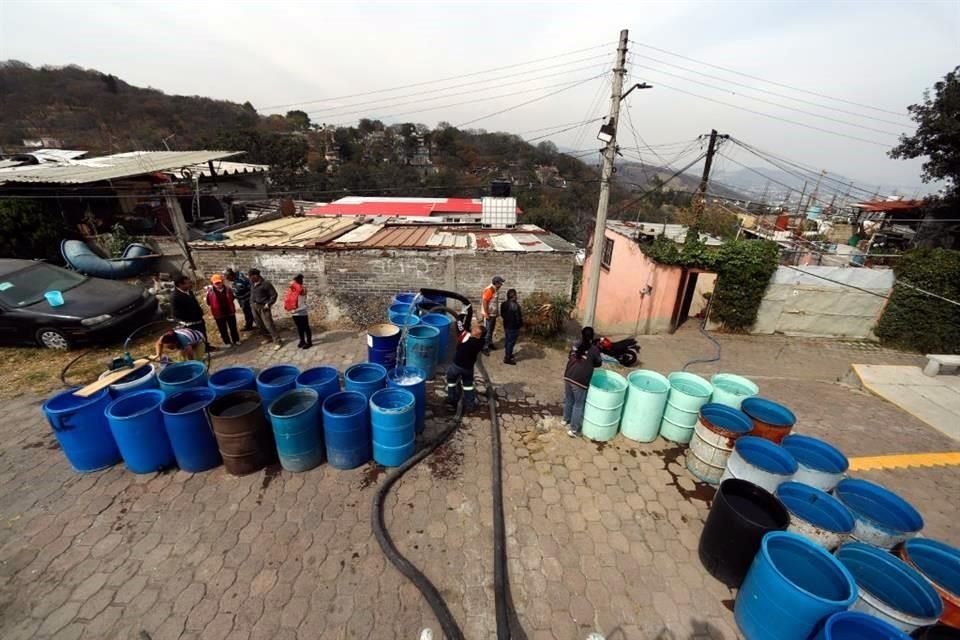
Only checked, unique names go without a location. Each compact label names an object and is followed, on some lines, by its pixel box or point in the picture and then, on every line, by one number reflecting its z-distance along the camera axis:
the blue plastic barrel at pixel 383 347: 6.74
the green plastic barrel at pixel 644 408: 5.60
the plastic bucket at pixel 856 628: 2.73
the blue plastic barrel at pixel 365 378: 5.25
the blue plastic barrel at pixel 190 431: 4.57
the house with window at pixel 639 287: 12.13
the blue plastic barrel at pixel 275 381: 5.03
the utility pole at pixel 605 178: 8.41
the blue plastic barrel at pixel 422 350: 6.73
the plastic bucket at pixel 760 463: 4.16
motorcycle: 8.88
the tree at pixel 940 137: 13.72
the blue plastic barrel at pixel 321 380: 5.09
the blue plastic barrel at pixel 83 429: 4.55
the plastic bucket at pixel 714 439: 4.89
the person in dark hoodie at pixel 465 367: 5.73
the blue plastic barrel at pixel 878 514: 3.71
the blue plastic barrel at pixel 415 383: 5.31
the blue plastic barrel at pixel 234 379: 5.09
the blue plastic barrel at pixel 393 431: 4.80
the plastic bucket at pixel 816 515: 3.60
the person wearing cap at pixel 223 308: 7.67
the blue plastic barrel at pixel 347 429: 4.73
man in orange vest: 8.17
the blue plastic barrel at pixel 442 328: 7.46
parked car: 7.64
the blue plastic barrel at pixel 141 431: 4.54
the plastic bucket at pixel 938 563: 3.13
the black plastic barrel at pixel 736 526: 3.61
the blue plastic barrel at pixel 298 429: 4.62
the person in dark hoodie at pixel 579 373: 5.54
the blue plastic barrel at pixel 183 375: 5.19
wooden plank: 4.92
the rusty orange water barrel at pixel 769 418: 4.93
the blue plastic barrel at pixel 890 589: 2.97
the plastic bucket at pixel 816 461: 4.30
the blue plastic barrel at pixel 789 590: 2.98
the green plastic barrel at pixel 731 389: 5.46
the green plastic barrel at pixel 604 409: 5.58
